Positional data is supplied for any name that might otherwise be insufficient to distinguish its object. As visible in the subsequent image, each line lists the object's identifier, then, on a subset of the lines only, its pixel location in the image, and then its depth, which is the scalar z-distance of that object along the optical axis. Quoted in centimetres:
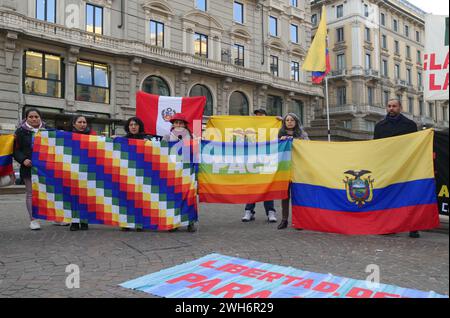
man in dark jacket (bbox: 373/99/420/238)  622
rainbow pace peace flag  652
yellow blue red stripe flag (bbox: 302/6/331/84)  1486
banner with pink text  327
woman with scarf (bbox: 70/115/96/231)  636
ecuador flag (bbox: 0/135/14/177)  623
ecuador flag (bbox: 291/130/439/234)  532
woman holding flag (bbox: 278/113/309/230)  665
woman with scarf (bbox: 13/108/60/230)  625
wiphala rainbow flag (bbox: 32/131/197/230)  611
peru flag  775
